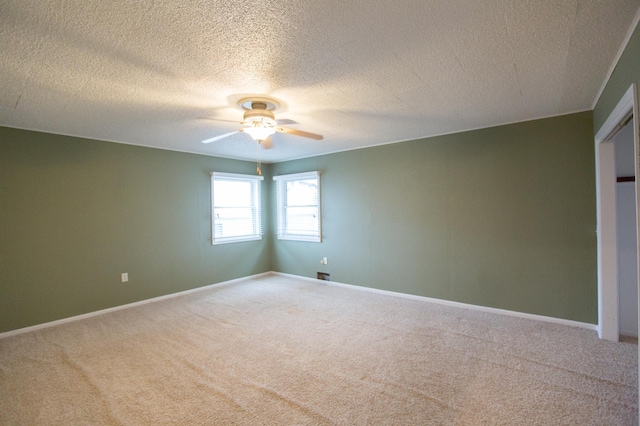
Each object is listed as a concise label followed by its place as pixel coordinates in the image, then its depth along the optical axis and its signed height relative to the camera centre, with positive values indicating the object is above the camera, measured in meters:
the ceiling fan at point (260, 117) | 2.72 +0.92
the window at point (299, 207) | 5.61 +0.16
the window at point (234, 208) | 5.42 +0.14
